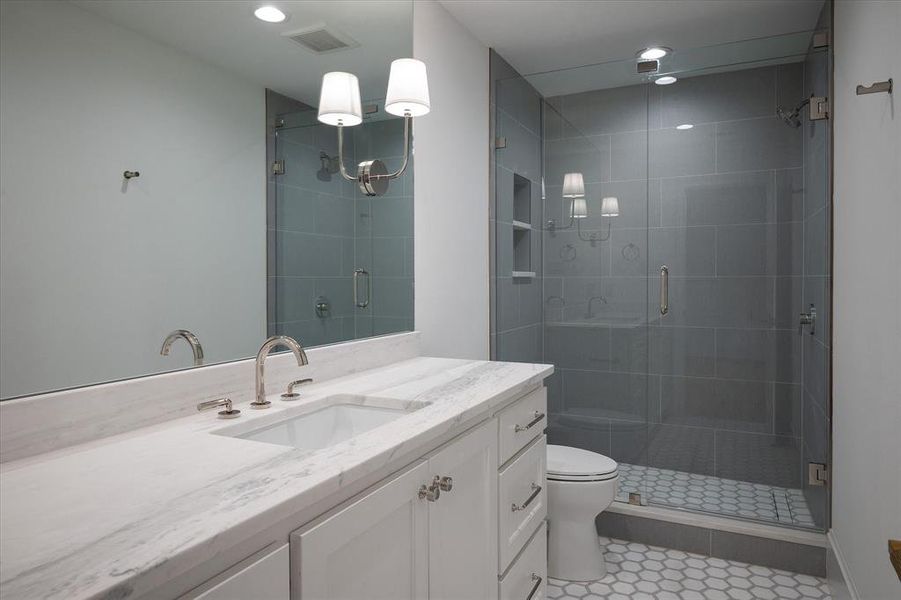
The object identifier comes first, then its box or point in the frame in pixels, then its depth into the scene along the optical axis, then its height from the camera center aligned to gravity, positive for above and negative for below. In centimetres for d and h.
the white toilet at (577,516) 228 -91
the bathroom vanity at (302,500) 63 -28
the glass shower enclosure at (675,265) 261 +12
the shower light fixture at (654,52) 276 +115
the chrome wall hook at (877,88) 142 +51
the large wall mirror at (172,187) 99 +23
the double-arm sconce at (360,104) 172 +61
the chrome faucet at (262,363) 133 -17
